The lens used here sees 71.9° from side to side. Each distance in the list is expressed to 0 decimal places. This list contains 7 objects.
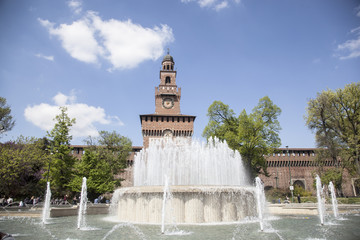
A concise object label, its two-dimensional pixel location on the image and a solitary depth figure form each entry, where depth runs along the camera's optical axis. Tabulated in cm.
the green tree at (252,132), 2531
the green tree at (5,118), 2816
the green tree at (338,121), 2317
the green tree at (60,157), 2092
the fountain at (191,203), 891
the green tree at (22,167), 2083
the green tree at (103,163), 2448
